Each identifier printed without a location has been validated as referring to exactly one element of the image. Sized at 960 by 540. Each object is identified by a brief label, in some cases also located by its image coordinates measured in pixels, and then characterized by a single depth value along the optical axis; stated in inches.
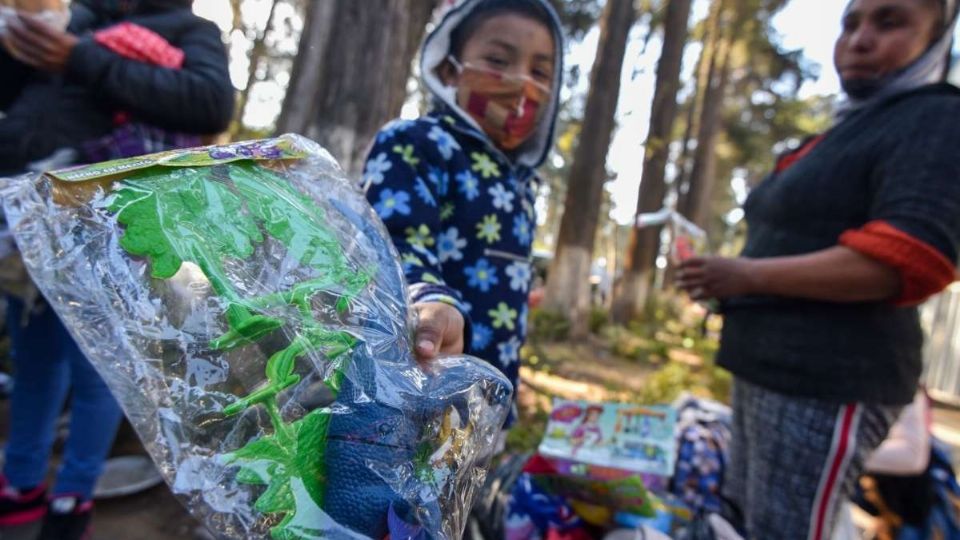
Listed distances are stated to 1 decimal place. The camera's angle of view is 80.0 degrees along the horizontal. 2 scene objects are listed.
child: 44.6
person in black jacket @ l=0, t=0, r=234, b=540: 55.1
